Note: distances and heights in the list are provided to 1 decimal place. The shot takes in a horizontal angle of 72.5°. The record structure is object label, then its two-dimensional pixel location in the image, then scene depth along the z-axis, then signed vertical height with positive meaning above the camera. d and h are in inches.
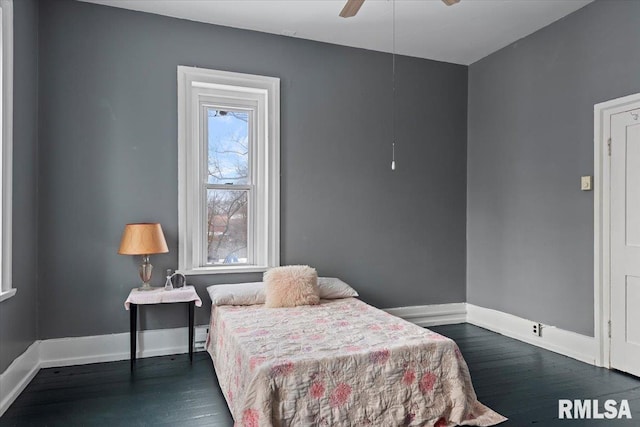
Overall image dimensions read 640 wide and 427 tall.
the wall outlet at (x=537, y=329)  156.3 -42.2
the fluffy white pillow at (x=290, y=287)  137.5 -24.2
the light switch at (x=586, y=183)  139.6 +9.5
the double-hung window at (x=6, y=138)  106.7 +18.3
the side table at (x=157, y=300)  132.0 -27.0
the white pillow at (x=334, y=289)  150.3 -26.9
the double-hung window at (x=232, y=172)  155.1 +14.8
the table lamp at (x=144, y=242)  133.4 -9.3
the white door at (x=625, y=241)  126.8 -8.5
